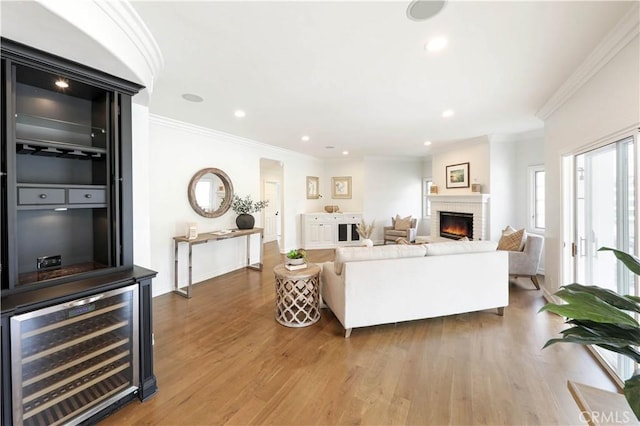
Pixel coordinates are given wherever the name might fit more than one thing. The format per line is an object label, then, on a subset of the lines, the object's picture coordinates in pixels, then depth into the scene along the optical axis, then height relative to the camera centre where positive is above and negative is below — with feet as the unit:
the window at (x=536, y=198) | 16.78 +0.85
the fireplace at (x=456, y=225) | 19.51 -1.00
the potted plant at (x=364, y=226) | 17.66 -1.24
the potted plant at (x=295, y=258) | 10.37 -1.79
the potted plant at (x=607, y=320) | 2.87 -1.18
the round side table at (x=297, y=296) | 9.57 -3.03
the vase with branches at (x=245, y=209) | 16.24 +0.23
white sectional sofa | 8.82 -2.43
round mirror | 14.43 +1.18
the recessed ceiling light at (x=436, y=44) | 6.56 +4.19
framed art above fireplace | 19.40 +2.72
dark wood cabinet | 5.01 +0.57
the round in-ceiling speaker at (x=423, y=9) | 5.23 +4.09
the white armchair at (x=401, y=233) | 24.00 -1.88
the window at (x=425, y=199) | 26.81 +1.25
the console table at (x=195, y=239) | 12.69 -1.29
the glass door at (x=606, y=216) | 6.91 -0.16
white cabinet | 24.03 -1.57
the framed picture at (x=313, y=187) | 25.01 +2.39
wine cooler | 4.70 -2.84
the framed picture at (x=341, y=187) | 26.35 +2.50
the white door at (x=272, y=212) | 27.37 +0.05
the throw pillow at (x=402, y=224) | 24.34 -1.09
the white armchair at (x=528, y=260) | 13.15 -2.38
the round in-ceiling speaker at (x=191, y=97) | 9.97 +4.38
